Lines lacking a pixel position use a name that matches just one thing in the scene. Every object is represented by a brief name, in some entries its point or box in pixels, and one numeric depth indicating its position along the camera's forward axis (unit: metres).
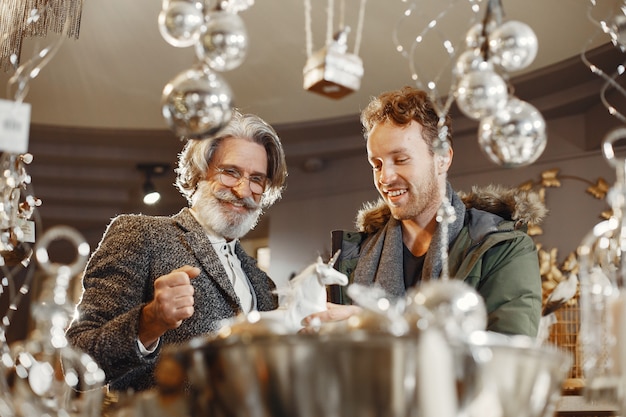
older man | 1.58
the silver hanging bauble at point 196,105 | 0.90
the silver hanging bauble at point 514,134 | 0.97
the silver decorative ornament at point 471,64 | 0.99
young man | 1.76
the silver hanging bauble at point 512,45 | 0.98
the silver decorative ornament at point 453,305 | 0.79
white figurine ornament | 1.20
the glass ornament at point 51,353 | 0.89
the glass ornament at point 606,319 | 0.93
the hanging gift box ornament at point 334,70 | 0.93
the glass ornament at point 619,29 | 1.15
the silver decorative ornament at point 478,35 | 1.03
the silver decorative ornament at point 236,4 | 1.02
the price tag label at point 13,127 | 0.90
